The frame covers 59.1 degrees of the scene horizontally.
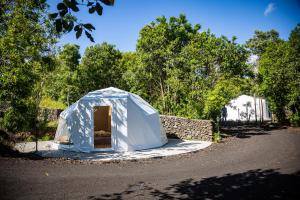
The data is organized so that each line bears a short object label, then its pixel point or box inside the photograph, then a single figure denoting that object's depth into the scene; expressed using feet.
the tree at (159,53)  80.89
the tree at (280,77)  80.25
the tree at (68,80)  98.58
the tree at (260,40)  147.84
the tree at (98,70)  98.89
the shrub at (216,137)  56.75
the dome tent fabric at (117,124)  46.29
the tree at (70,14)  10.50
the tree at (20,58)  37.97
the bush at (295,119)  81.10
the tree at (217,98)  61.11
